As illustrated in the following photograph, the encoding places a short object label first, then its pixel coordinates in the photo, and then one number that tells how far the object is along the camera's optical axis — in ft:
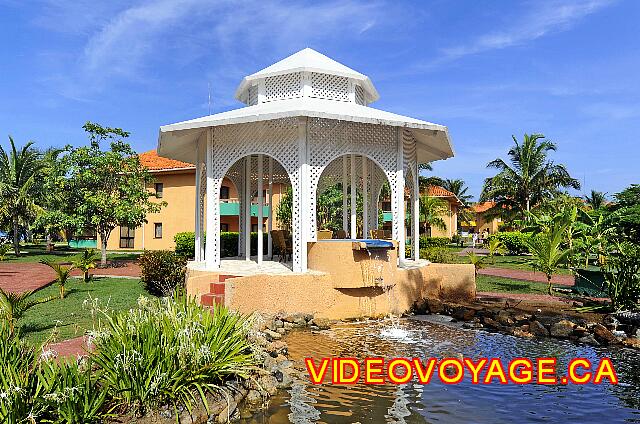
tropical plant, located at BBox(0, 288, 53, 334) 22.27
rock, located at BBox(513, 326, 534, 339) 31.99
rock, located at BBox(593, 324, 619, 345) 29.88
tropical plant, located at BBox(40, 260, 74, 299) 40.28
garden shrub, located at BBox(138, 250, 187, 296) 46.78
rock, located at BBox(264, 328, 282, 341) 28.79
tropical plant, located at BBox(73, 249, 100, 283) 50.86
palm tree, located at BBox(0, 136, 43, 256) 98.68
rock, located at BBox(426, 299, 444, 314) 39.70
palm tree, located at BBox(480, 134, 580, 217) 135.44
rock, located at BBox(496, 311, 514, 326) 34.68
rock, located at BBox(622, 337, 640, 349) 29.30
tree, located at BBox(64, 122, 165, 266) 69.92
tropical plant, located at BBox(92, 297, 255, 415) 16.15
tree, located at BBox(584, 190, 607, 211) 170.19
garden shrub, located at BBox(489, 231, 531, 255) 114.32
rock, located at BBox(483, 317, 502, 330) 33.99
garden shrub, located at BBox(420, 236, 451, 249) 101.30
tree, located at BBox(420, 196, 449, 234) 114.32
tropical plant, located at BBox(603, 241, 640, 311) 37.58
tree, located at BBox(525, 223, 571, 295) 48.85
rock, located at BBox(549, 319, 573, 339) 31.50
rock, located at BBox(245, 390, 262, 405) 19.13
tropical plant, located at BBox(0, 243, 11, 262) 65.11
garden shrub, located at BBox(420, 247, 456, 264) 61.41
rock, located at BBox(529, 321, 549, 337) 32.24
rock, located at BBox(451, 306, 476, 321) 36.92
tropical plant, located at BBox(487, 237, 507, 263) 72.90
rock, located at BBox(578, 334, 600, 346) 30.04
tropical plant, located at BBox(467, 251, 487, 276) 59.02
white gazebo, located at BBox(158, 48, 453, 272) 38.14
